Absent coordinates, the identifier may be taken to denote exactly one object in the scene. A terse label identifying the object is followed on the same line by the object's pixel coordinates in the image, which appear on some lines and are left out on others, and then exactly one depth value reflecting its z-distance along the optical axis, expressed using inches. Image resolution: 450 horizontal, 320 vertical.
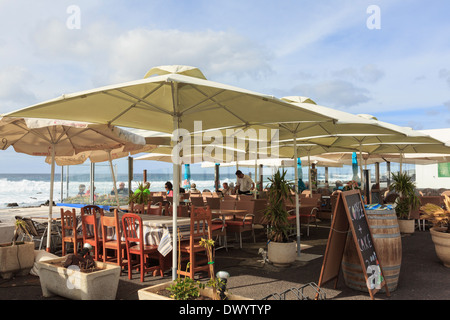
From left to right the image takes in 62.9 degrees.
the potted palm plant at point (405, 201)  353.4
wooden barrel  170.6
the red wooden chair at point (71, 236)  232.5
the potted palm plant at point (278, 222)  224.8
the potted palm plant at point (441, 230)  215.0
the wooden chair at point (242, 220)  284.6
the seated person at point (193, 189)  520.8
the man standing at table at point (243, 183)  423.5
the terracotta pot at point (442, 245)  215.3
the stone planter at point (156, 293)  117.6
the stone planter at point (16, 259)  202.5
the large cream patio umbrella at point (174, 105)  154.1
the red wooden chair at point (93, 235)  218.9
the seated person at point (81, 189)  465.7
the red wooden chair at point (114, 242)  201.0
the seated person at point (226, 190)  562.6
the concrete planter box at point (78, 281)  148.9
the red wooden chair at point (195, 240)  189.6
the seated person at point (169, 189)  412.0
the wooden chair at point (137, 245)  194.4
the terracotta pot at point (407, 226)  352.8
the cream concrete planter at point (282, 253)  223.9
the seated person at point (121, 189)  478.0
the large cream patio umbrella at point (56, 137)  221.1
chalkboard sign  158.4
